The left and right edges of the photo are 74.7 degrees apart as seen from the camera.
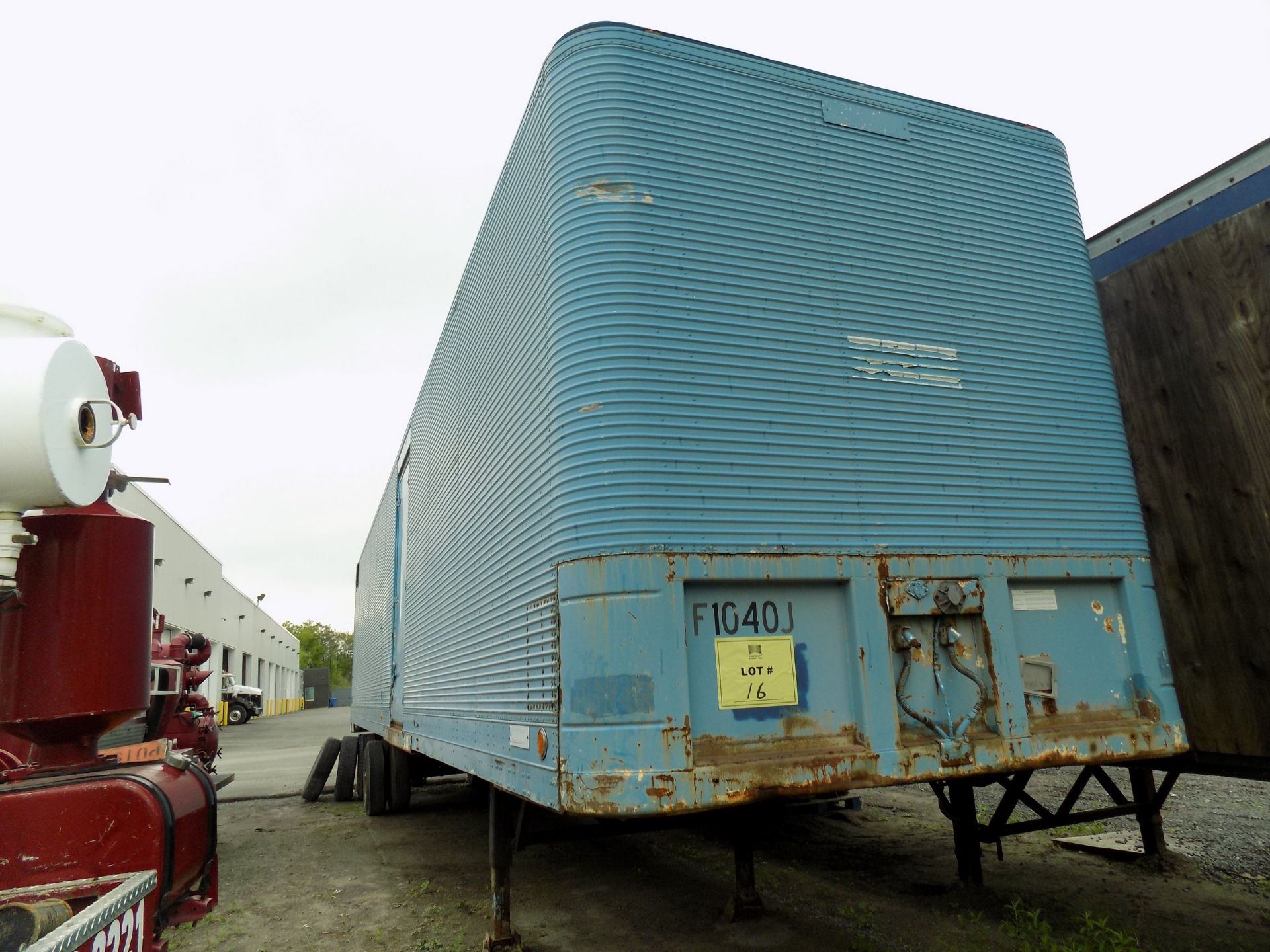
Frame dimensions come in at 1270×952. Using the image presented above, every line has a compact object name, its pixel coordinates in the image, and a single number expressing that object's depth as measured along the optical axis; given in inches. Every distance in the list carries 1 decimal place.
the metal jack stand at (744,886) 168.6
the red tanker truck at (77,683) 83.5
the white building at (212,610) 960.9
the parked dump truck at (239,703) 1187.3
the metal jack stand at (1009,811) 183.2
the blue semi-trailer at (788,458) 112.2
